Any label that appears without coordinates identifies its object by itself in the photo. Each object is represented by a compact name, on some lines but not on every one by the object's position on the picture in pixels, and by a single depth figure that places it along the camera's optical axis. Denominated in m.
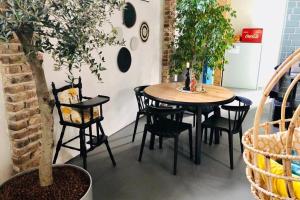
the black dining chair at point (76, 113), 2.46
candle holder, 3.29
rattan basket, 0.86
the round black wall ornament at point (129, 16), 3.66
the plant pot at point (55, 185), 1.60
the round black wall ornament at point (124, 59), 3.69
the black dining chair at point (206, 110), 3.22
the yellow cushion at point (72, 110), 2.50
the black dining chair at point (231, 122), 2.70
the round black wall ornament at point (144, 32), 4.13
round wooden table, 2.64
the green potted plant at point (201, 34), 4.20
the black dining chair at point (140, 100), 3.27
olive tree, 1.11
